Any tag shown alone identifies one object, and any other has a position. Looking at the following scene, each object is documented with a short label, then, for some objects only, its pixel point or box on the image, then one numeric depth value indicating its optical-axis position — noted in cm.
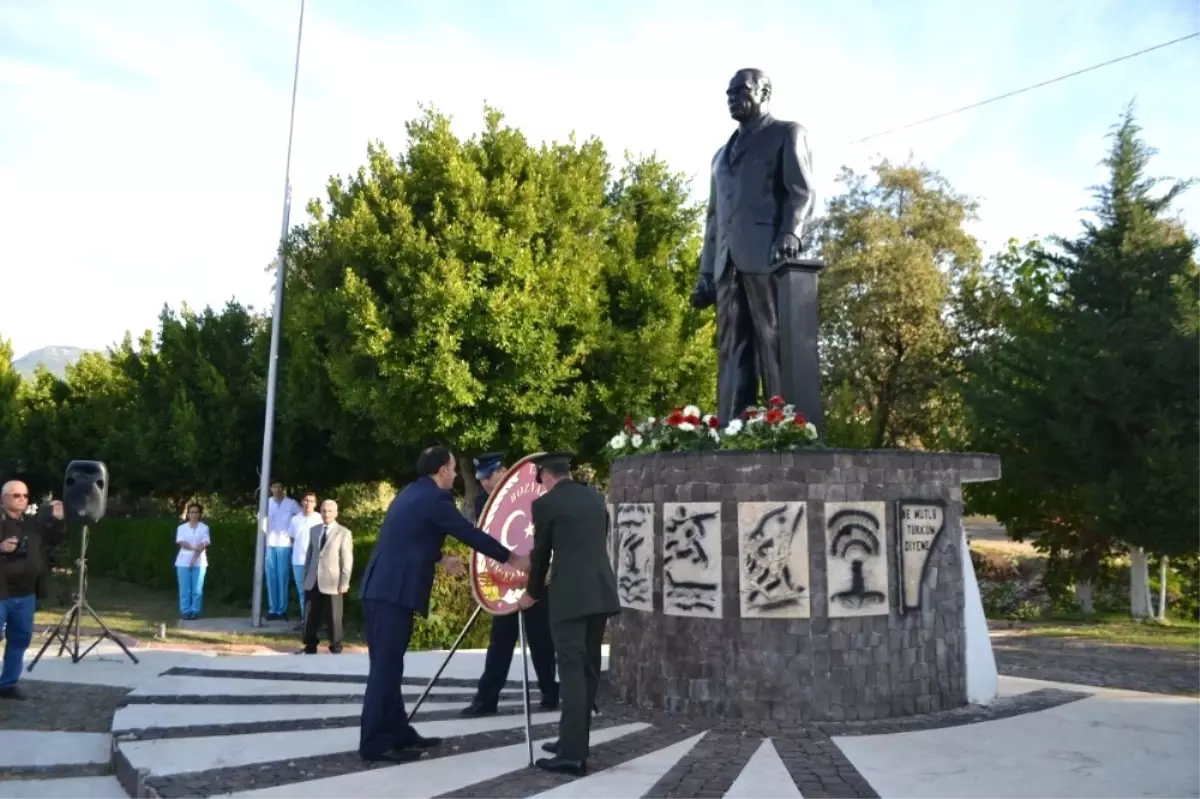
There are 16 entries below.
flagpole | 1545
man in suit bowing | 588
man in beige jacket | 1140
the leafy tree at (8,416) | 3434
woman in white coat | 1538
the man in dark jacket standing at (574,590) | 561
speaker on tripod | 1022
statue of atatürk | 834
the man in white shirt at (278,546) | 1563
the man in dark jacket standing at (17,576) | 857
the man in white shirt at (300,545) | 1424
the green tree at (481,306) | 1834
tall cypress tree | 1542
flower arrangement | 718
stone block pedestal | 687
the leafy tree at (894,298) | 2898
